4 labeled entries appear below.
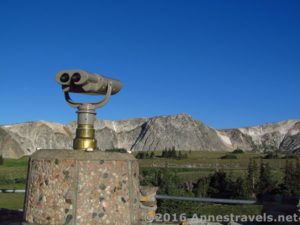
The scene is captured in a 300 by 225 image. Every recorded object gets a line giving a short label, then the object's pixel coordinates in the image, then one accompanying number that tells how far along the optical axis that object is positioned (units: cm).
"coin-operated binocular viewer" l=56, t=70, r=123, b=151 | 358
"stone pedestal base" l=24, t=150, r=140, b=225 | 332
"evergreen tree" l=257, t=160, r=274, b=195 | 2076
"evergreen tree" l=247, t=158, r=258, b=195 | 2138
